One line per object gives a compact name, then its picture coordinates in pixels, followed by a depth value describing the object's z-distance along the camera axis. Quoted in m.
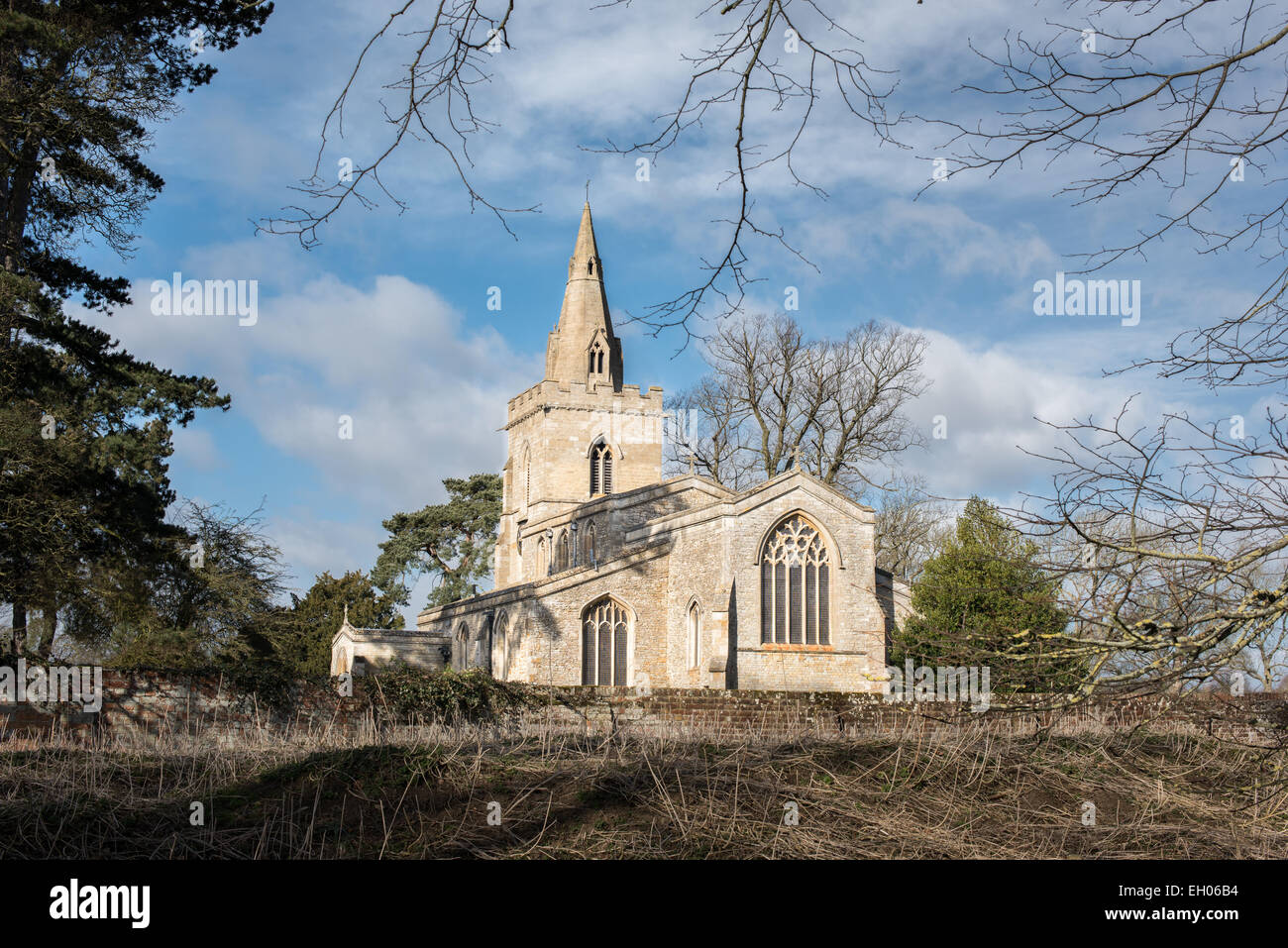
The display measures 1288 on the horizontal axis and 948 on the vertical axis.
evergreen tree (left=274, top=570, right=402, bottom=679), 42.57
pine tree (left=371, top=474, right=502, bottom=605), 54.47
